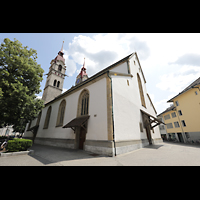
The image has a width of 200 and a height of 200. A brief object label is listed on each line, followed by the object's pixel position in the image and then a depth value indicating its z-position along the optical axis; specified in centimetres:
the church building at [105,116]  789
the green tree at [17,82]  792
